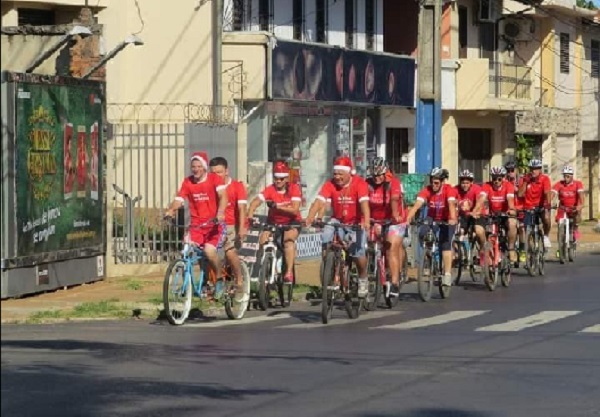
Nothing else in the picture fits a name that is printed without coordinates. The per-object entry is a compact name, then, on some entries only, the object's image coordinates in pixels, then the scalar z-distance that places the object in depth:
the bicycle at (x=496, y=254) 22.16
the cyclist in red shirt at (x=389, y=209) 18.89
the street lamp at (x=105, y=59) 20.69
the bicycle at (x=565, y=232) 29.14
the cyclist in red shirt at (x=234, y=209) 17.03
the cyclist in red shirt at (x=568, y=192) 29.14
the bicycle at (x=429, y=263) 20.16
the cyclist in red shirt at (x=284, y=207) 18.80
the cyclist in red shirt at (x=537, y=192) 26.11
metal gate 22.75
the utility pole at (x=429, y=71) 26.80
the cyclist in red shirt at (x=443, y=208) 20.27
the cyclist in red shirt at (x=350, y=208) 17.52
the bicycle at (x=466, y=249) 21.78
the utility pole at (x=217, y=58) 25.31
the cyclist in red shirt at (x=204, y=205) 16.66
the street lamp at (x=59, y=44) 19.00
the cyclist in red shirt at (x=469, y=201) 21.80
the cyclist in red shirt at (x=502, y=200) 23.52
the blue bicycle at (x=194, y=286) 16.31
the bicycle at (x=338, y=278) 16.91
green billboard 18.31
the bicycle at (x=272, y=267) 18.33
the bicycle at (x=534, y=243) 25.33
